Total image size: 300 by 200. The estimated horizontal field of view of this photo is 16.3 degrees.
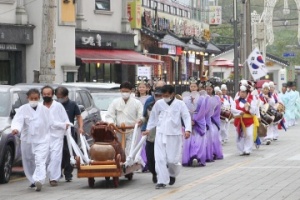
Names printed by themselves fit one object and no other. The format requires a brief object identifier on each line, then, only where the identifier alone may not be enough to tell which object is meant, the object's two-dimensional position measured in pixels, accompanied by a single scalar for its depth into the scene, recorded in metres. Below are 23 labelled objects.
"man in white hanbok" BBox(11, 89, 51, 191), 16.88
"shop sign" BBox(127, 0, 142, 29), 50.66
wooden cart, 16.86
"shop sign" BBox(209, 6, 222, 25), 75.69
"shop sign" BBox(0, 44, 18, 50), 39.44
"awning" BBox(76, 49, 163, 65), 44.28
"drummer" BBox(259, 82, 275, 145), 29.63
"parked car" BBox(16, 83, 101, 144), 22.56
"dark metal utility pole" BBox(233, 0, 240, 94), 48.50
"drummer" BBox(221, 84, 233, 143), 29.94
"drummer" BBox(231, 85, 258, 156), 24.70
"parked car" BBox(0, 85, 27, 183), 18.02
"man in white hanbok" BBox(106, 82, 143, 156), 18.27
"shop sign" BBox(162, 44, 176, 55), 56.05
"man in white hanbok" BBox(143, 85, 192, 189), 17.05
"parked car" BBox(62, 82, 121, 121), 26.52
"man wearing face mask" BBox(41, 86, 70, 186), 17.45
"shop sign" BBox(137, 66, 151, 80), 41.65
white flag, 43.22
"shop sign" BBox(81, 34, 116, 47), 46.25
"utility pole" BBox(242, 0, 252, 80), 46.84
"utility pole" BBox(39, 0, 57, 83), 30.58
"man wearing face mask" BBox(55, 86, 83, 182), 18.42
